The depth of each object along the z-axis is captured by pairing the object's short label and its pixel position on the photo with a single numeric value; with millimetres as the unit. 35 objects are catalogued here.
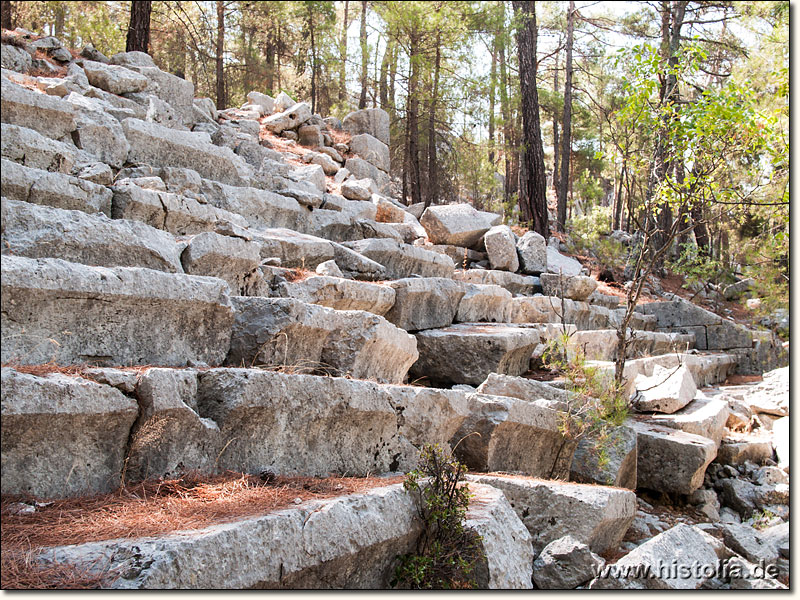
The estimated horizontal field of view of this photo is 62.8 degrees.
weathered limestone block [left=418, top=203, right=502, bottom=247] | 11711
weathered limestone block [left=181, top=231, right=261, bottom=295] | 5254
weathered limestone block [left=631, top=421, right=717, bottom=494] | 7121
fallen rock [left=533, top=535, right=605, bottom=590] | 4305
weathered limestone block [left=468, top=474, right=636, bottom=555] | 5055
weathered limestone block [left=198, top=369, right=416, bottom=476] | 3799
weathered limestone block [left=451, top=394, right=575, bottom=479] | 5613
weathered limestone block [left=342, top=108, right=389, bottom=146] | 16797
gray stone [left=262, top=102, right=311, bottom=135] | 14578
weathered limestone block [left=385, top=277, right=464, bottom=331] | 7551
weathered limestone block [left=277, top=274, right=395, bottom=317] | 6086
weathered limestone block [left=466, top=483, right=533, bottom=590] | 3754
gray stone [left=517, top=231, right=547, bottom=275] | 12250
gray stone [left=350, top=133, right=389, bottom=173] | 15555
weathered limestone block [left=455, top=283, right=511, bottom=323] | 8867
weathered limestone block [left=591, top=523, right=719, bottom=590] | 4230
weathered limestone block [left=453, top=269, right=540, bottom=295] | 10641
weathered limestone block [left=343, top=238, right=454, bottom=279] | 8664
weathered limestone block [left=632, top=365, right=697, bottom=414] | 8500
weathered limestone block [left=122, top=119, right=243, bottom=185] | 7707
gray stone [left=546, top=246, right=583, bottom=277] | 13047
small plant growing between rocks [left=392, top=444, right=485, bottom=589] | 3561
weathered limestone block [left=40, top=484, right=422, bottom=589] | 2520
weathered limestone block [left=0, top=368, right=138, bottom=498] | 2908
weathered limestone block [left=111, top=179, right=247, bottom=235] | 5723
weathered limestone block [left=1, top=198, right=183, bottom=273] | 4230
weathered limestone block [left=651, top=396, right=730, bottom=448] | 7902
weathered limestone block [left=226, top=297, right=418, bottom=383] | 4785
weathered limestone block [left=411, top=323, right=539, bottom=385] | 7570
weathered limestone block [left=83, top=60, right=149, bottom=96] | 9672
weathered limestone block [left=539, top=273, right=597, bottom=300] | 11531
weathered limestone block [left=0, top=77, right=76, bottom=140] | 6184
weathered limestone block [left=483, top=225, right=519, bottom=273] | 11734
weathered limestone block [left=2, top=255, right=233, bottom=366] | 3500
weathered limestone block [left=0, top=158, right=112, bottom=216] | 4875
